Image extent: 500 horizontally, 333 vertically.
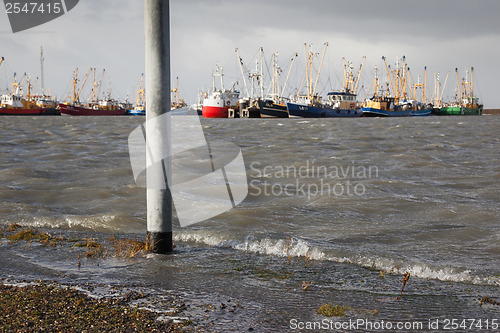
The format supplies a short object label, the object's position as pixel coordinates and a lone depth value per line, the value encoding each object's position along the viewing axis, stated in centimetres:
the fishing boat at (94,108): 11481
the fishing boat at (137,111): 14045
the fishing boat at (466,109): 12262
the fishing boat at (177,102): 17165
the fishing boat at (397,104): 9419
